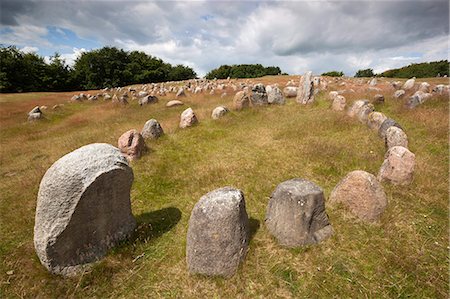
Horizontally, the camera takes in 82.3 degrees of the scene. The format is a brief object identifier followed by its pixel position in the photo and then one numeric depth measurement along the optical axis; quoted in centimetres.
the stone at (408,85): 2276
